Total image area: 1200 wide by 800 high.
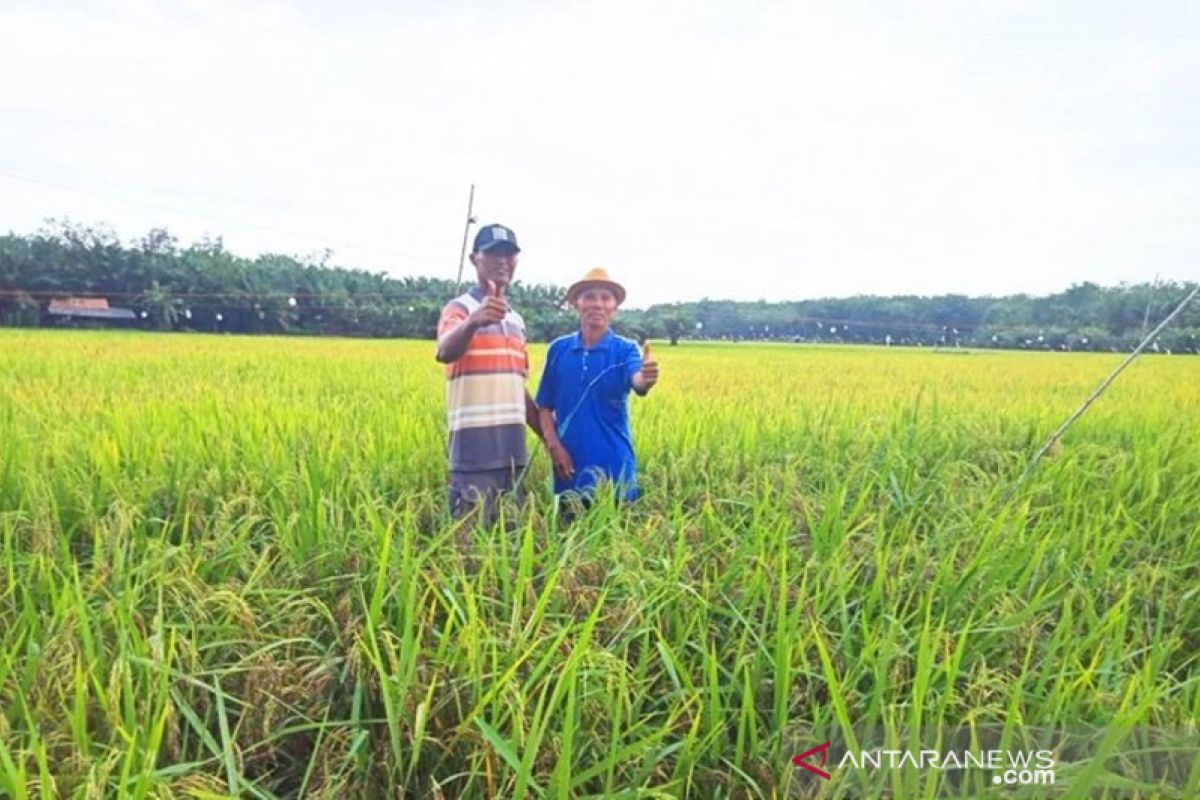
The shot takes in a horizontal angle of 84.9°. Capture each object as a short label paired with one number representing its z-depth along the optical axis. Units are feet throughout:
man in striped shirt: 8.24
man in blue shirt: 8.57
